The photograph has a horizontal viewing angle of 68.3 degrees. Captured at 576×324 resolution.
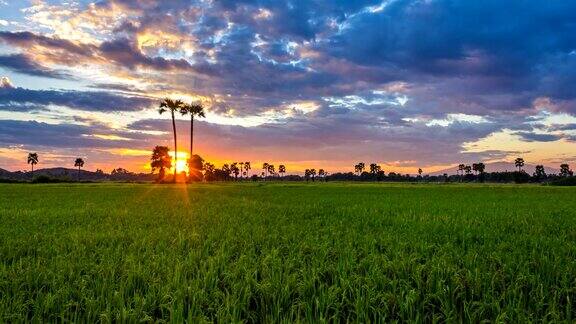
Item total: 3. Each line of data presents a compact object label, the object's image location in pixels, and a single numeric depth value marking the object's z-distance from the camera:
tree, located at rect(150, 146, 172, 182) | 147.62
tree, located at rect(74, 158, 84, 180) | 195.62
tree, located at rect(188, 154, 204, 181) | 93.67
